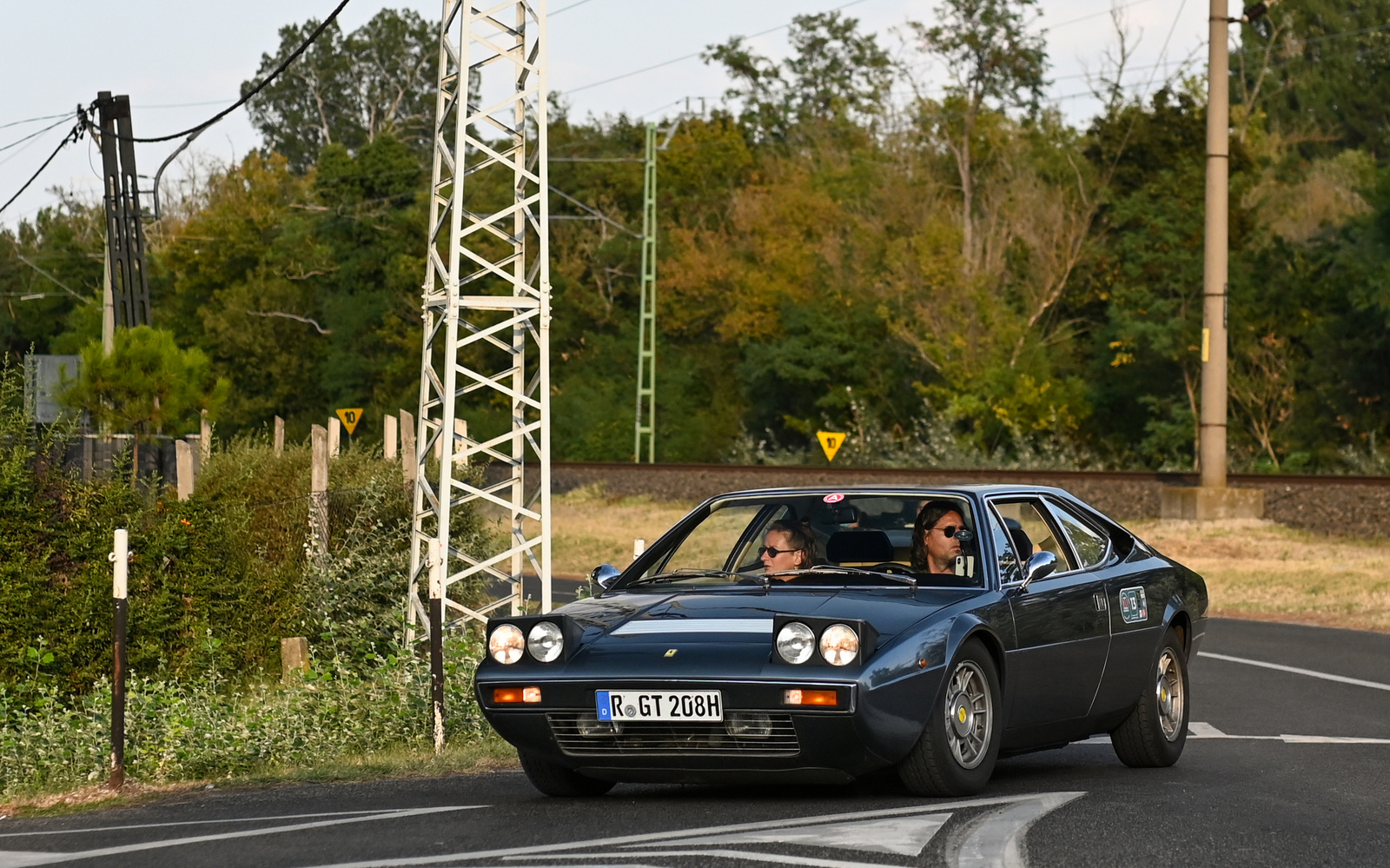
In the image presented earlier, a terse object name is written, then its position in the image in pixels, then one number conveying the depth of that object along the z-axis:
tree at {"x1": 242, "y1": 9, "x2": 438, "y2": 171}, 103.00
